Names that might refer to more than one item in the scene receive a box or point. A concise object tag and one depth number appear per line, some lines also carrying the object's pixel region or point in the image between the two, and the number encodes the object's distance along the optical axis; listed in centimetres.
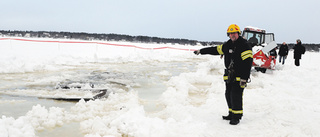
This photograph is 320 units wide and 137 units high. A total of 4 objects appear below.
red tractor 1252
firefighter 441
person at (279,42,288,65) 1737
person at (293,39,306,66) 1559
